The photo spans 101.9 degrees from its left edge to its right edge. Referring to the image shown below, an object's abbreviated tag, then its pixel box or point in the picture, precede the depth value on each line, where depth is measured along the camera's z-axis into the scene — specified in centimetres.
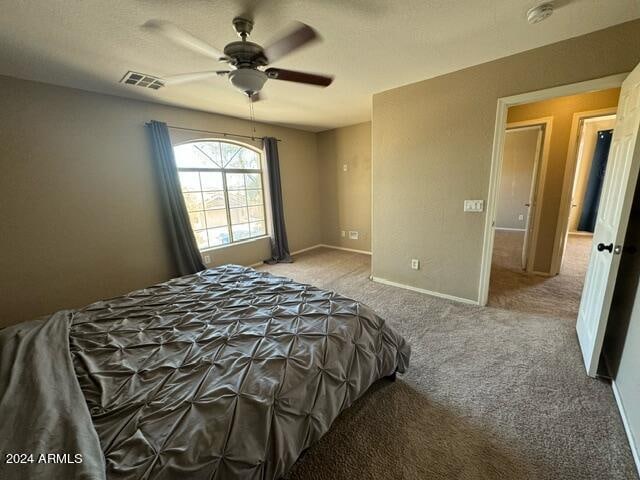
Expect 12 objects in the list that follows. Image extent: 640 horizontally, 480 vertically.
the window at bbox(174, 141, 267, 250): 381
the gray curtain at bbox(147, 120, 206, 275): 325
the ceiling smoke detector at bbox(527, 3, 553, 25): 166
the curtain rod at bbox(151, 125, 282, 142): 347
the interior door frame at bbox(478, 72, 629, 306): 204
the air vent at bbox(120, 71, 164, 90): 245
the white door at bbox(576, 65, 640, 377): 157
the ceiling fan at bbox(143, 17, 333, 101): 148
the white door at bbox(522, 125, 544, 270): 352
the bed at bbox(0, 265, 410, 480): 83
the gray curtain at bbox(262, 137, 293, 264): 453
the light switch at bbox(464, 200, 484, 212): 269
